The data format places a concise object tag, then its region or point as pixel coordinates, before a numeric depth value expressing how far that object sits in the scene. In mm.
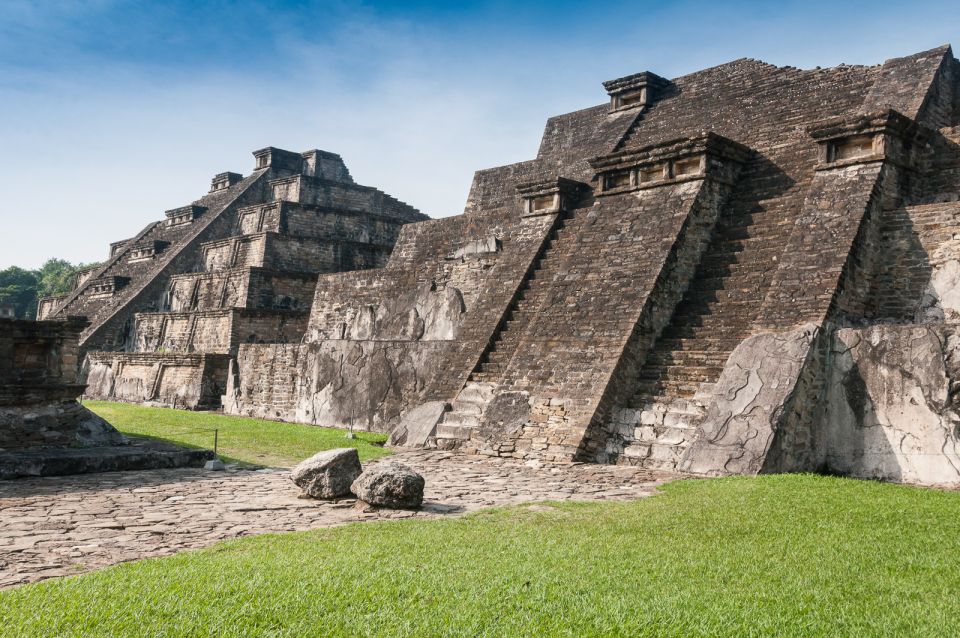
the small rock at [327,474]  6297
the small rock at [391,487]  5945
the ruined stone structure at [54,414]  7946
